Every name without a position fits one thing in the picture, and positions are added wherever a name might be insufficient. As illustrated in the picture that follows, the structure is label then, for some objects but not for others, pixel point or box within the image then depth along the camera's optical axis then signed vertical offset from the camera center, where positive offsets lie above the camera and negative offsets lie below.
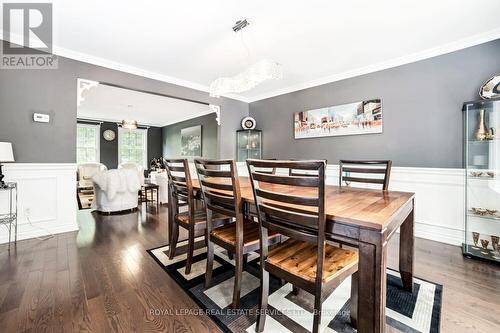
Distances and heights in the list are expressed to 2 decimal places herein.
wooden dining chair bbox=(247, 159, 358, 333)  1.02 -0.43
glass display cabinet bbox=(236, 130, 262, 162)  4.79 +0.45
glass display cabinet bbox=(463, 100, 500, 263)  2.25 -0.13
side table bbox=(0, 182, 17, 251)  2.48 -0.56
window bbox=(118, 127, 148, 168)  8.00 +0.70
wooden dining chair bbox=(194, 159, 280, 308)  1.41 -0.44
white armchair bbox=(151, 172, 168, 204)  4.67 -0.44
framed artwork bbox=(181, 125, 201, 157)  6.63 +0.75
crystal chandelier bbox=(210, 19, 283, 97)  2.12 +0.91
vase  2.29 +0.37
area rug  1.34 -0.97
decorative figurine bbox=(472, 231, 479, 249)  2.31 -0.76
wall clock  7.63 +1.03
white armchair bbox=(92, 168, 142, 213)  3.77 -0.44
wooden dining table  0.94 -0.33
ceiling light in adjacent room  6.02 +1.12
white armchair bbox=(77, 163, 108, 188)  6.31 -0.25
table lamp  2.26 +0.11
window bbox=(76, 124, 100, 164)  7.22 +0.72
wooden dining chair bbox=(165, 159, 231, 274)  1.88 -0.47
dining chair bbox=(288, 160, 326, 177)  2.65 -0.08
